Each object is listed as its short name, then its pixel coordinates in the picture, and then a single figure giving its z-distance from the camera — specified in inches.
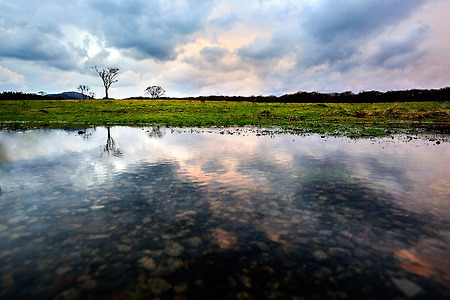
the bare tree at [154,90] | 6025.1
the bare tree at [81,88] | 5981.8
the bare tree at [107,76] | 4586.9
